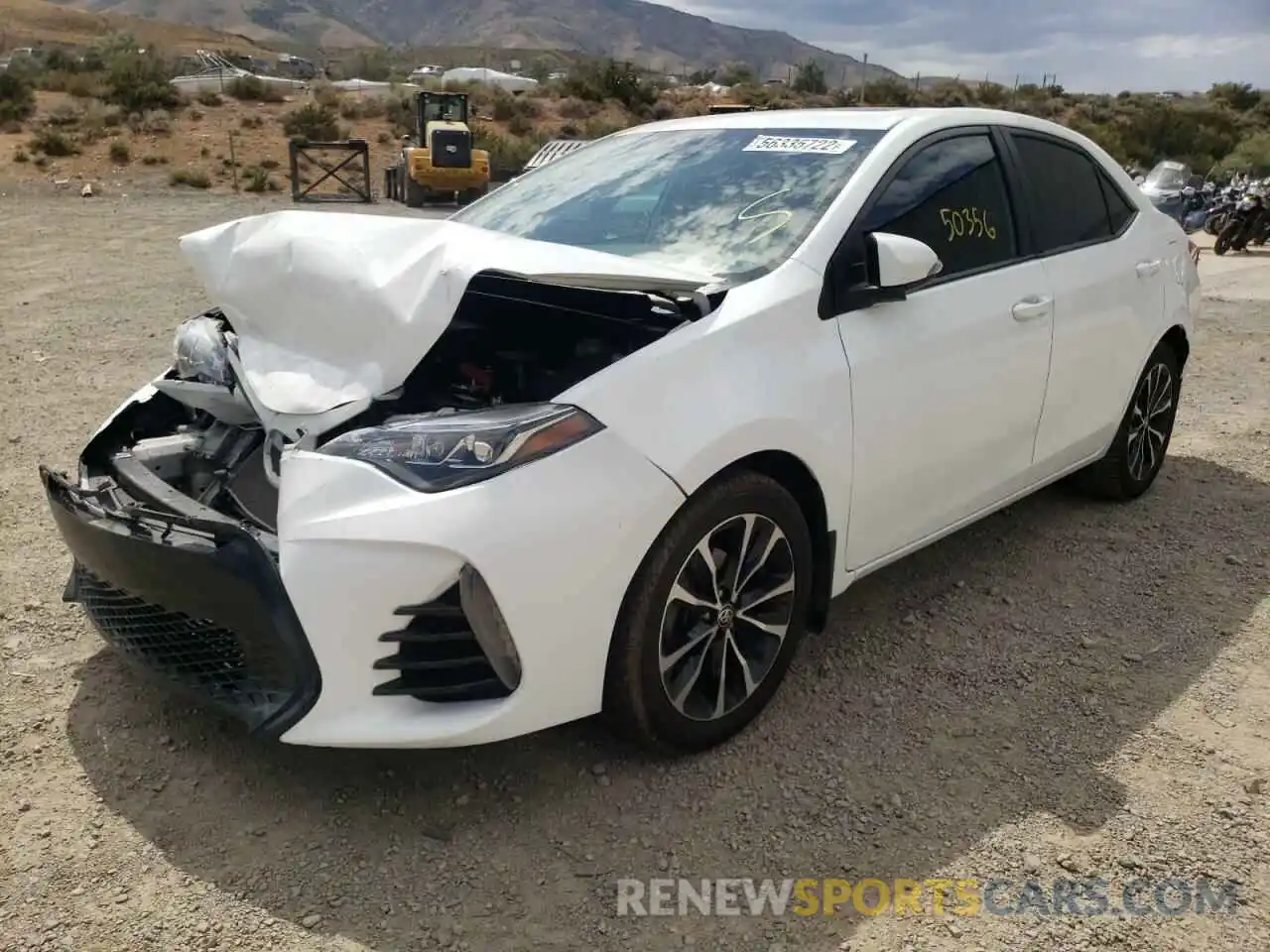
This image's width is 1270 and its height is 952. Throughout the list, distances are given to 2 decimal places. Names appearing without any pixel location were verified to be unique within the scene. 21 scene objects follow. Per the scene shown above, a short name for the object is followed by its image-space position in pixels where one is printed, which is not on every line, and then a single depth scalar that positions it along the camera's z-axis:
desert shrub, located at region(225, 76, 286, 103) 31.77
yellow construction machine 20.33
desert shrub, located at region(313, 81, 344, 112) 31.34
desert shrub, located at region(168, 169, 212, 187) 21.05
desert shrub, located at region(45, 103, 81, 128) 26.14
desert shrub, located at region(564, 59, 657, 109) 35.69
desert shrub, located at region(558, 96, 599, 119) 33.78
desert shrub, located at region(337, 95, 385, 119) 31.25
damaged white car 2.39
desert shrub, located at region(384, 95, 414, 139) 30.30
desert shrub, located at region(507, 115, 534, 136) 31.19
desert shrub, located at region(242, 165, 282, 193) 21.19
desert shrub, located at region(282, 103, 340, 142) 27.48
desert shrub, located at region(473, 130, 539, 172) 25.35
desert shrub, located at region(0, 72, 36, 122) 26.09
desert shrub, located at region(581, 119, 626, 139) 30.75
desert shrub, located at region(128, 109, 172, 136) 25.75
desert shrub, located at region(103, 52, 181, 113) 28.48
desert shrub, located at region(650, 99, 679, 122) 35.71
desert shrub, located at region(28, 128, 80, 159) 22.78
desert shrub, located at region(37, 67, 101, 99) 30.41
